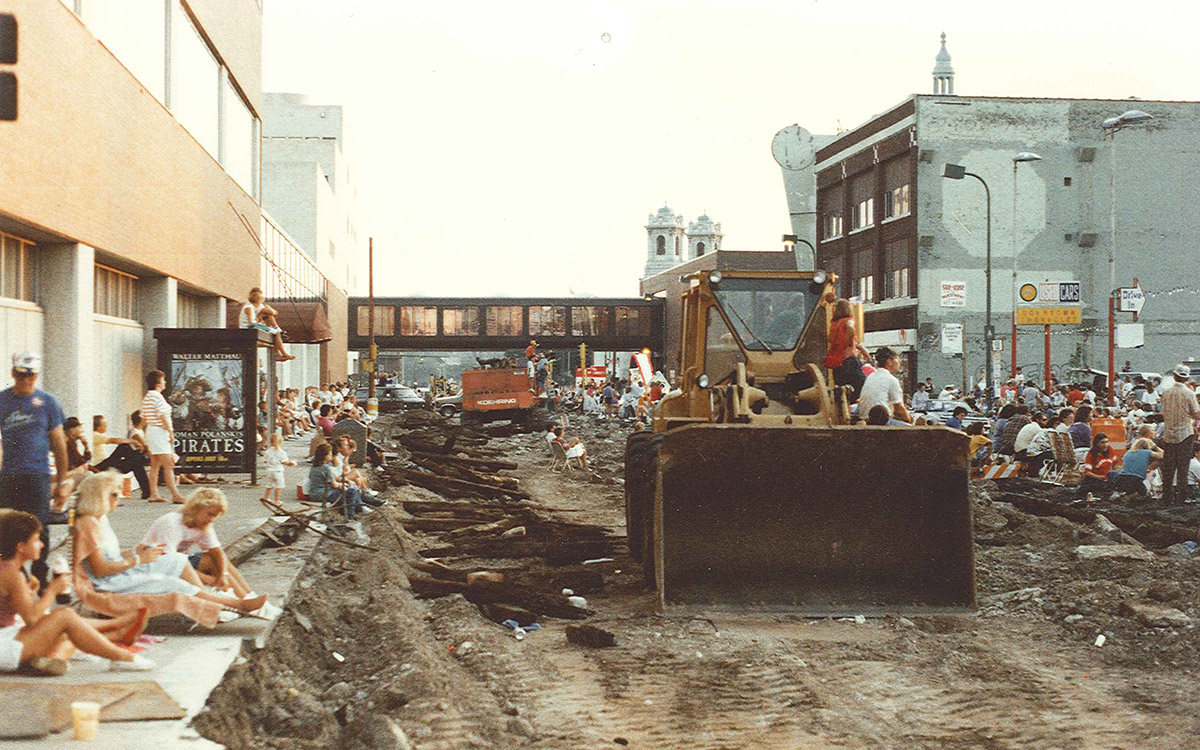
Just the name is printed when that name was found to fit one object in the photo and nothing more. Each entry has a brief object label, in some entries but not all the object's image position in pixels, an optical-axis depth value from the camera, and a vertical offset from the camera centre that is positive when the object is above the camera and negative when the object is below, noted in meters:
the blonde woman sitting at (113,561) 7.87 -1.30
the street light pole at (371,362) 46.01 -0.08
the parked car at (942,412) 27.12 -1.23
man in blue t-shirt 8.90 -0.59
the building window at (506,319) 84.31 +2.81
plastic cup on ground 5.71 -1.65
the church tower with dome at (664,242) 175.62 +17.11
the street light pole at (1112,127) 33.50 +6.68
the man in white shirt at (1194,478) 17.75 -1.68
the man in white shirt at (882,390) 11.13 -0.25
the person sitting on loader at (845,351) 11.55 +0.10
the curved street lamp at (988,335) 36.59 +0.80
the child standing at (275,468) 16.17 -1.40
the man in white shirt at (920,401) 32.06 -1.04
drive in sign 37.56 +1.89
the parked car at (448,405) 59.12 -2.16
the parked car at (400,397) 66.19 -1.99
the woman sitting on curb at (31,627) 6.79 -1.47
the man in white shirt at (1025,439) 23.67 -1.45
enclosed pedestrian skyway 84.19 +2.56
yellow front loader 10.27 -1.31
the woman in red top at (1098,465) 19.45 -1.73
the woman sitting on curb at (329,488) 15.82 -1.63
